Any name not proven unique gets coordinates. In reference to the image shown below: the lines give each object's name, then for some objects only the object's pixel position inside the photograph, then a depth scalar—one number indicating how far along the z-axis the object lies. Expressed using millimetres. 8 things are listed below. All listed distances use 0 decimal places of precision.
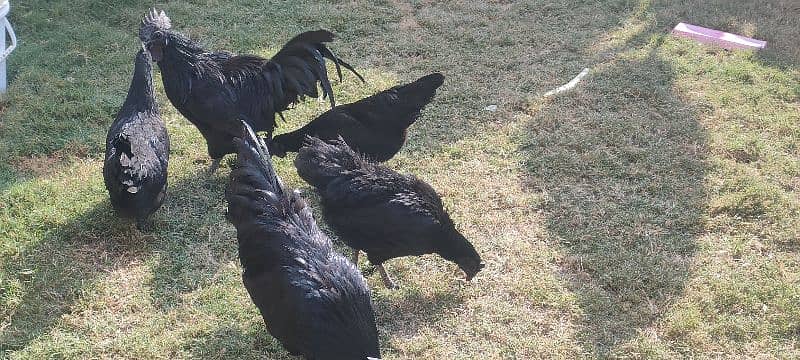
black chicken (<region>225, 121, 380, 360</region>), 3492
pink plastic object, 7887
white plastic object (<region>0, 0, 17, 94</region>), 6195
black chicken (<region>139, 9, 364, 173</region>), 5145
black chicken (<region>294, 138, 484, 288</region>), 4289
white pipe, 7017
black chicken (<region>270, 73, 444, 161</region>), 5152
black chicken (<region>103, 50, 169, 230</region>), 4496
